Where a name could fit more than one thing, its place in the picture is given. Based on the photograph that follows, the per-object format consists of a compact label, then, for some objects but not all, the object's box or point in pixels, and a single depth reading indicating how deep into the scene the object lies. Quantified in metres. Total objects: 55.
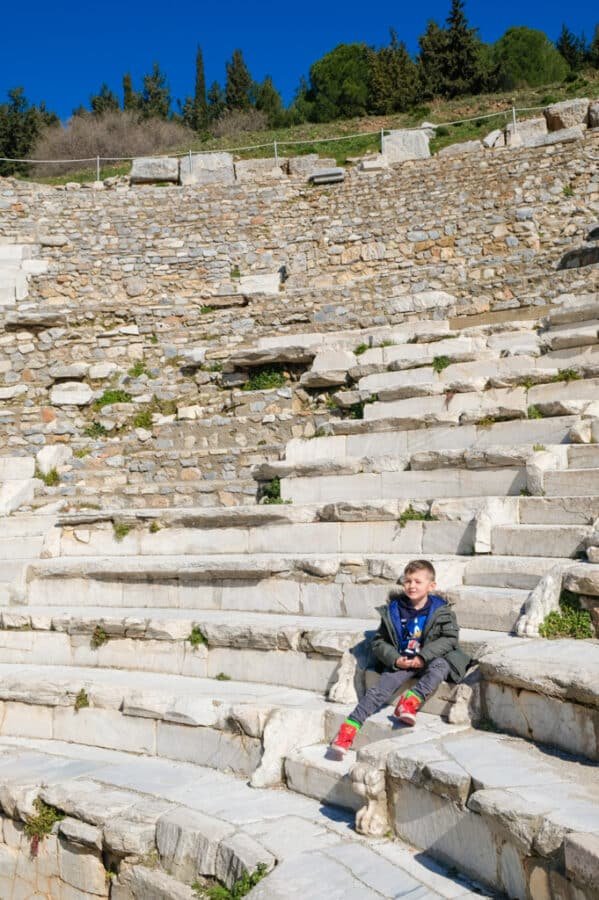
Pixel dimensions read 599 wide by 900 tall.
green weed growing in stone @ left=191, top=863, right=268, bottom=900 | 3.74
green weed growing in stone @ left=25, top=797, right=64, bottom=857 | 4.91
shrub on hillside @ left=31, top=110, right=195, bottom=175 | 31.69
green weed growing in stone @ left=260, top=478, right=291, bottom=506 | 8.28
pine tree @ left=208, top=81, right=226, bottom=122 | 40.53
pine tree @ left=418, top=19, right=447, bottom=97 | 33.31
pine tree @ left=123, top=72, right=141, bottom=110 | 40.78
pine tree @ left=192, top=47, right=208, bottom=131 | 38.31
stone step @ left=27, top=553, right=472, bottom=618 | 6.02
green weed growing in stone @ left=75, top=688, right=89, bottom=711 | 6.08
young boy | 4.51
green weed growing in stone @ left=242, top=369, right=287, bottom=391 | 11.41
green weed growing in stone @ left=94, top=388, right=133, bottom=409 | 12.18
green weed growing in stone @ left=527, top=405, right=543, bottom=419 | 7.52
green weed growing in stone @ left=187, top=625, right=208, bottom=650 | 6.21
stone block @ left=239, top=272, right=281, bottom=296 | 17.23
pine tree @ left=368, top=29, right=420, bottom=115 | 32.41
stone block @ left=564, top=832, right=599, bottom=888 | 2.79
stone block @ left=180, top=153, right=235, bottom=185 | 20.84
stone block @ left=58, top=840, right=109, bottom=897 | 4.68
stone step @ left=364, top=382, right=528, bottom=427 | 7.64
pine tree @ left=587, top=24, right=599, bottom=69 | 33.47
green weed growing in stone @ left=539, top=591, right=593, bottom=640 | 4.62
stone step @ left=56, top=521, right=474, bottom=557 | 6.44
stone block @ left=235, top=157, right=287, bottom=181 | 20.56
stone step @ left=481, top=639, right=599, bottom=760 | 3.72
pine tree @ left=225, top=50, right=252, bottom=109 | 41.06
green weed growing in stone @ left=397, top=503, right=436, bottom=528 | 6.60
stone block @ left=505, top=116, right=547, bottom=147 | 19.06
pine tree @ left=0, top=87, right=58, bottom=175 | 33.66
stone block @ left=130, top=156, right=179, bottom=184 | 21.02
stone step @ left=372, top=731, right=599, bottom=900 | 3.04
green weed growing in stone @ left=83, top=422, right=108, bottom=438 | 11.80
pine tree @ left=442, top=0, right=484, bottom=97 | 33.38
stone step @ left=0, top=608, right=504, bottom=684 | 5.46
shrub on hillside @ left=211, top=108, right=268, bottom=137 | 34.89
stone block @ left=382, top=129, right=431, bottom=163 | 20.72
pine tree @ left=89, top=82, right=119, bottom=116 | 39.75
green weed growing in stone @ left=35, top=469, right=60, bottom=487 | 10.84
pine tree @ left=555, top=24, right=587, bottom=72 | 38.19
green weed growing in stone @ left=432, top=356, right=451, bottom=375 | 9.32
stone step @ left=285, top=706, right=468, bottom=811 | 4.25
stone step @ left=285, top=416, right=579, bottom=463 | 7.23
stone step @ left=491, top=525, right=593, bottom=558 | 5.49
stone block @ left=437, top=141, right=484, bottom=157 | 19.27
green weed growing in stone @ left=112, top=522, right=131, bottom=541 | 8.30
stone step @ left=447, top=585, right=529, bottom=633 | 5.05
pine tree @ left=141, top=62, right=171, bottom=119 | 40.97
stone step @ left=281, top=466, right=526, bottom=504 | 6.80
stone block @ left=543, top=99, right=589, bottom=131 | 18.31
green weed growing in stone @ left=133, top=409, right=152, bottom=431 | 11.61
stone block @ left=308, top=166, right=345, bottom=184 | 19.25
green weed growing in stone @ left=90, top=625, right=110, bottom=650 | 6.75
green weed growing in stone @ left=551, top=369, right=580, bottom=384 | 7.91
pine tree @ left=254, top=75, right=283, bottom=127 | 38.88
